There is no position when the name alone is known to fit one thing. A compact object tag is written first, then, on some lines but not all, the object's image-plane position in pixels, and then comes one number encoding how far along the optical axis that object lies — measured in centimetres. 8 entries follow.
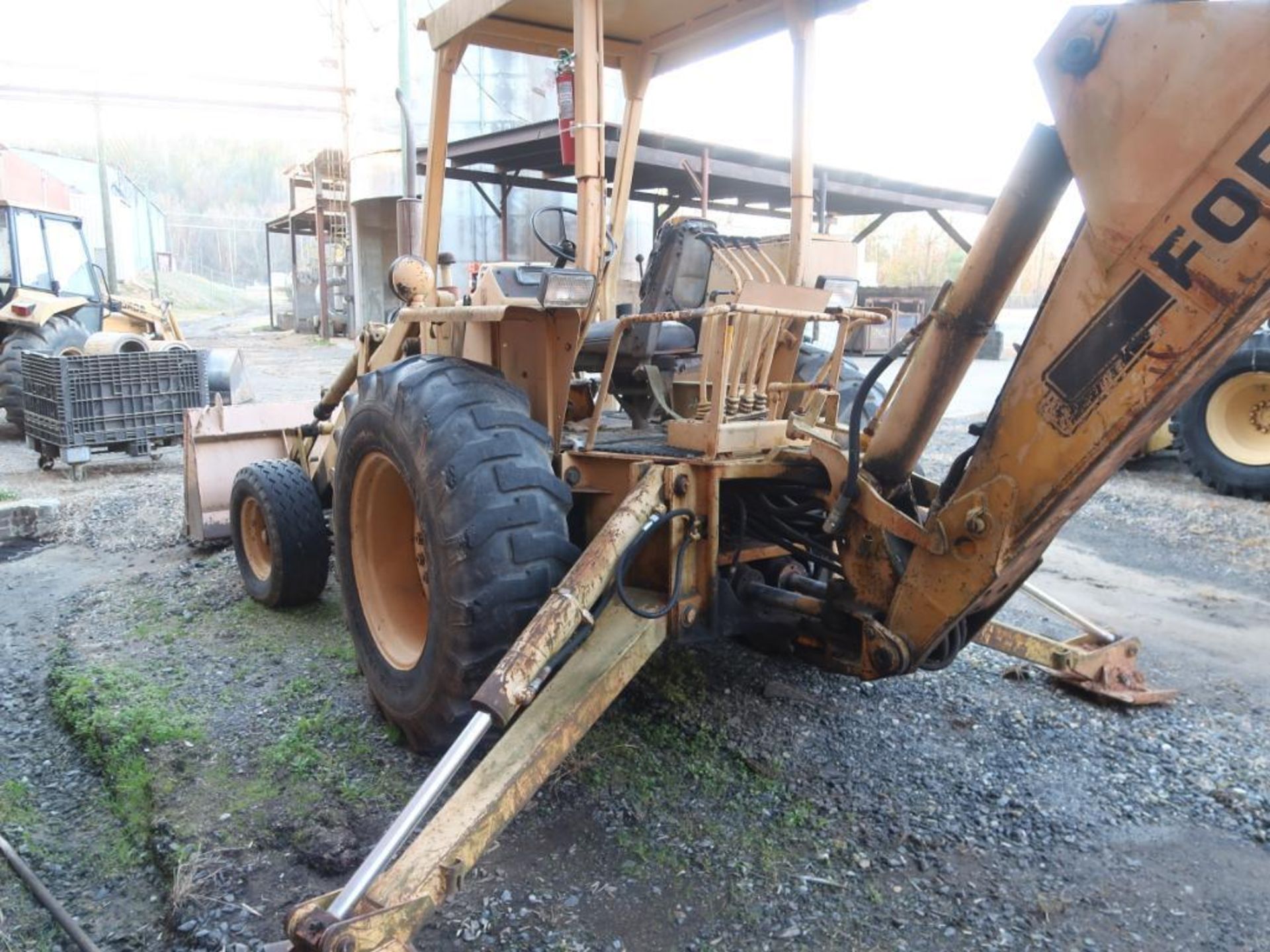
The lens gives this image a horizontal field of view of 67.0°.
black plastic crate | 804
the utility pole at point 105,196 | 2086
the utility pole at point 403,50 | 950
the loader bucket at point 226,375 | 1041
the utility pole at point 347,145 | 2120
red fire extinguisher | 307
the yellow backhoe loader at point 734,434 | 182
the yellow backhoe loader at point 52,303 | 996
